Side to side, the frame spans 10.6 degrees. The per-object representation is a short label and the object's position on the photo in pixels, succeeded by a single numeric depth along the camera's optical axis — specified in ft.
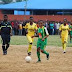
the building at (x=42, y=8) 181.27
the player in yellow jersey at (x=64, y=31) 69.87
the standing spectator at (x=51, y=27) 143.37
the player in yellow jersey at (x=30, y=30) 61.87
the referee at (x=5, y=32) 62.64
